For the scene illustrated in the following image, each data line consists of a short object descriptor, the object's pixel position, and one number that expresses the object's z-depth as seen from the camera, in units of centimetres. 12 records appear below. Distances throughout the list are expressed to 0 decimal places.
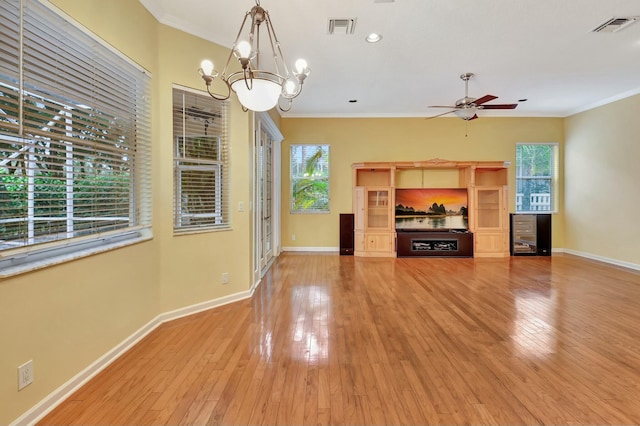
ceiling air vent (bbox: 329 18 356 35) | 324
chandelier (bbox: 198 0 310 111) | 205
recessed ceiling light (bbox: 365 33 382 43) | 355
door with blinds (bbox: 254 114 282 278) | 459
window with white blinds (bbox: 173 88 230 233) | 321
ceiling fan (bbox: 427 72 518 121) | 447
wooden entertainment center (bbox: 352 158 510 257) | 654
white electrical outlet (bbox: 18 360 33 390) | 163
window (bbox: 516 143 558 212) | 704
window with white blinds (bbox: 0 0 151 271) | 163
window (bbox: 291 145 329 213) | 708
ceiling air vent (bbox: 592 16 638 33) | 327
